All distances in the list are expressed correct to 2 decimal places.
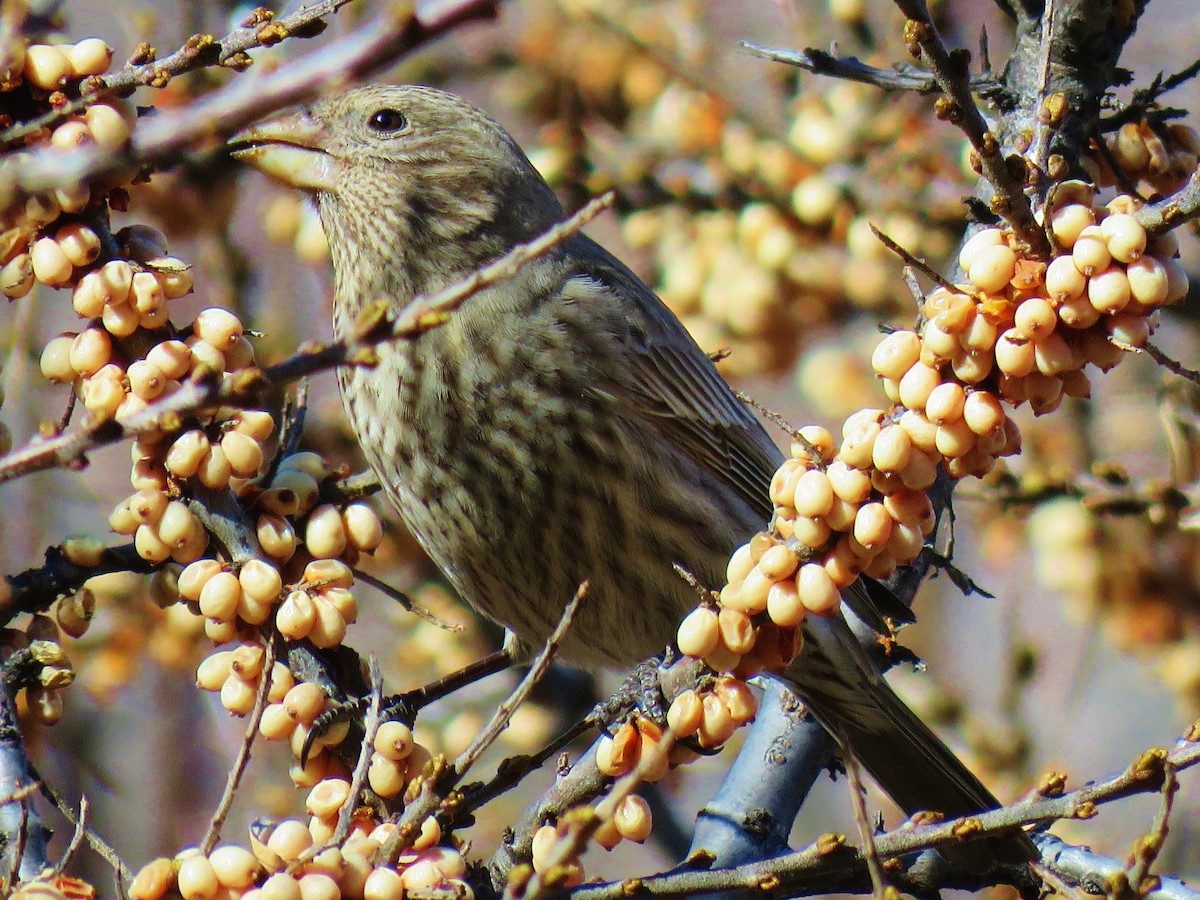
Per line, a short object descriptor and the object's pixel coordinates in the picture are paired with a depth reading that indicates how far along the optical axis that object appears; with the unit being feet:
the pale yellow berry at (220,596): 18.56
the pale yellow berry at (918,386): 16.42
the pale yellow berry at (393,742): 18.63
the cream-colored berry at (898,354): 16.72
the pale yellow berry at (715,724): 17.58
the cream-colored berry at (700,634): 17.29
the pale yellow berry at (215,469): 18.66
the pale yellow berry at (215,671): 19.17
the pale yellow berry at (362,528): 20.57
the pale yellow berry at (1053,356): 15.84
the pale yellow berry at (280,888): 14.56
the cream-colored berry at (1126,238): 15.43
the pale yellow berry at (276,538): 19.75
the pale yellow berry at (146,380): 17.65
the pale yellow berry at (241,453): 18.70
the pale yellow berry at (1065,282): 15.66
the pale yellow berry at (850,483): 16.46
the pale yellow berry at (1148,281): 15.37
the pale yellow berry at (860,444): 16.42
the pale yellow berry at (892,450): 16.12
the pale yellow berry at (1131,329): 15.67
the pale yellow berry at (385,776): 18.75
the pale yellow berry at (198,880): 14.74
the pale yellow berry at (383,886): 15.07
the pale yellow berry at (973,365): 16.26
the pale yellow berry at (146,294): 18.07
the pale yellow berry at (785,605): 16.88
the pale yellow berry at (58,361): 18.71
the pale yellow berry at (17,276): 18.14
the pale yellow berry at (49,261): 17.99
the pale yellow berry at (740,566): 17.58
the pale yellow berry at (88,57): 17.62
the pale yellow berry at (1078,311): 15.72
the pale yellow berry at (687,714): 17.62
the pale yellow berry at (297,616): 18.71
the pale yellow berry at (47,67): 17.48
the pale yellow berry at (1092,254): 15.56
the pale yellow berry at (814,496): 16.57
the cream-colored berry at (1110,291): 15.42
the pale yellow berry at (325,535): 20.17
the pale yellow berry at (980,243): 16.55
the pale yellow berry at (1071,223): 16.14
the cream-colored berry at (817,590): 16.58
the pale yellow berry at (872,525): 16.33
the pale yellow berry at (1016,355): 15.87
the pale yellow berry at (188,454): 18.47
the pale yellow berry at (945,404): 16.05
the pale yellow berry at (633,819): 17.39
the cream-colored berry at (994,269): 16.15
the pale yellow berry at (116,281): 18.01
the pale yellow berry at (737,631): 17.31
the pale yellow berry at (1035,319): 15.70
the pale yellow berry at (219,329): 18.66
